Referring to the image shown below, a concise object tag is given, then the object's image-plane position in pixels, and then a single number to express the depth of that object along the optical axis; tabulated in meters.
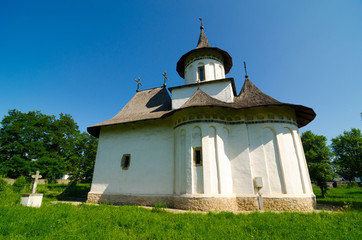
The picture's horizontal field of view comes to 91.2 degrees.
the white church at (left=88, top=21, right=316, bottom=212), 8.37
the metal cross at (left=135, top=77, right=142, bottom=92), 16.76
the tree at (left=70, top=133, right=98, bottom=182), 19.49
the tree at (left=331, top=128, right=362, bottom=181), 21.19
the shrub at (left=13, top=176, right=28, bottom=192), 14.91
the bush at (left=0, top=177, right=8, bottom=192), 12.74
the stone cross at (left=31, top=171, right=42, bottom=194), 8.48
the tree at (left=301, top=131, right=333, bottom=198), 14.65
